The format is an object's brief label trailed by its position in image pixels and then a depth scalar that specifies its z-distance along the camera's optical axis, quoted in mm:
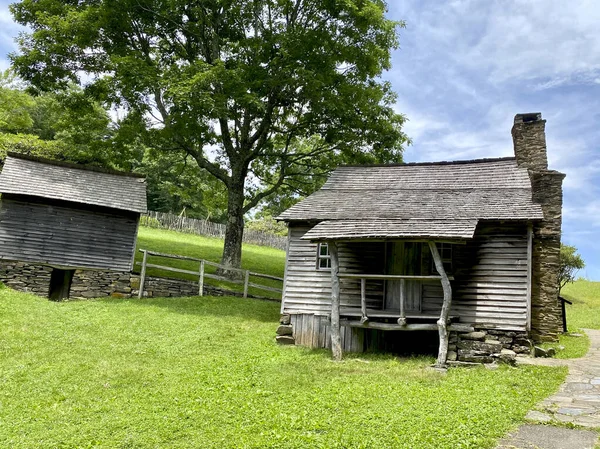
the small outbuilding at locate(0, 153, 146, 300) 20781
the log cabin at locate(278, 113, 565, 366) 13797
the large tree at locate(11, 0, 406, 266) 22344
